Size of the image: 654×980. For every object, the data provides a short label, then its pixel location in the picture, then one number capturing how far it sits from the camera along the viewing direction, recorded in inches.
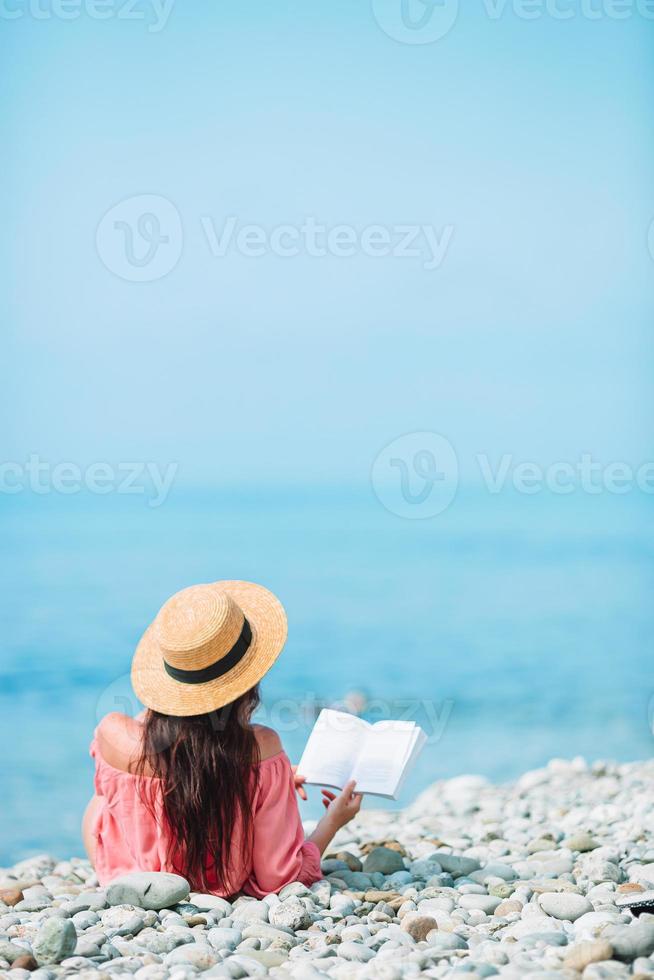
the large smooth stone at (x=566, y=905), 168.7
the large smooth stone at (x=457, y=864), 209.5
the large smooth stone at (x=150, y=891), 172.9
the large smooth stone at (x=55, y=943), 145.3
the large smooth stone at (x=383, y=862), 211.8
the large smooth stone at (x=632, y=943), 134.1
